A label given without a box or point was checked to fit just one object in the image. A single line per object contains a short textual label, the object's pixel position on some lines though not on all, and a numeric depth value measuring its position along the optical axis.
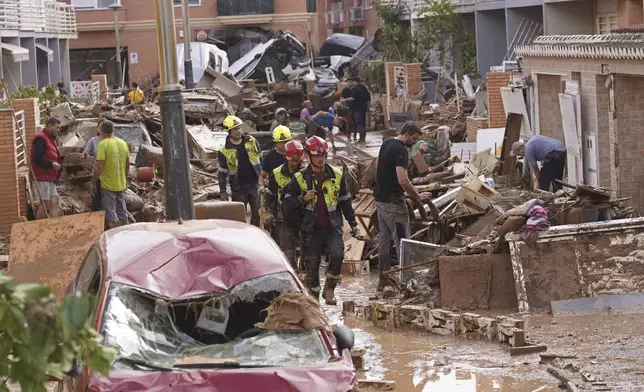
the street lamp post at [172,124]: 13.59
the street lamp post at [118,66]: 40.88
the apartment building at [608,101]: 17.41
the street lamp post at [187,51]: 33.38
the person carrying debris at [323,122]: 31.52
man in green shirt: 16.77
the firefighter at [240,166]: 16.78
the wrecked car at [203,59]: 45.81
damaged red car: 6.98
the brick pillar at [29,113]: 21.11
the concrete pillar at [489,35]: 40.91
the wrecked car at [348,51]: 54.78
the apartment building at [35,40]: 39.12
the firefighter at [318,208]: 12.68
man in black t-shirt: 13.86
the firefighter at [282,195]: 13.38
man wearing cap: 17.62
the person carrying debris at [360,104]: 35.59
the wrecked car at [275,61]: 51.38
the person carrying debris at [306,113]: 31.75
